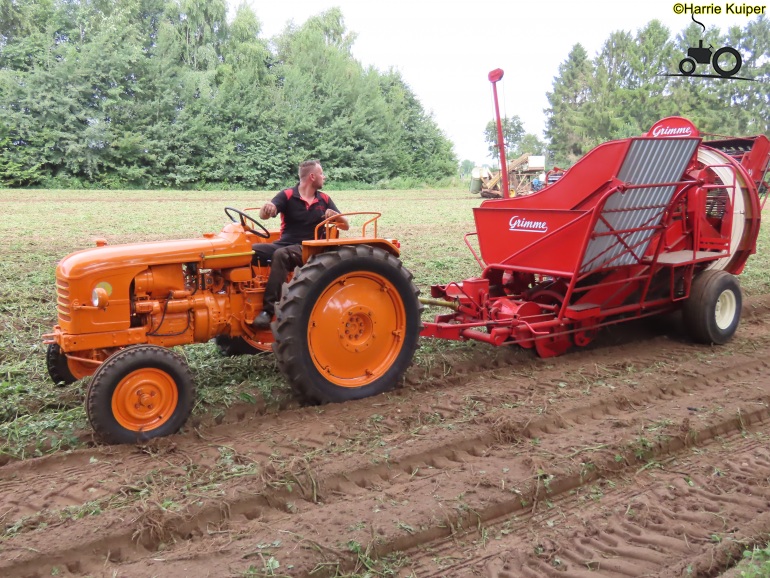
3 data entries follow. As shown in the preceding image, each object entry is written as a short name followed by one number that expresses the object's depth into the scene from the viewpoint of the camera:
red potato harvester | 5.43
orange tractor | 3.87
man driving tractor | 4.67
